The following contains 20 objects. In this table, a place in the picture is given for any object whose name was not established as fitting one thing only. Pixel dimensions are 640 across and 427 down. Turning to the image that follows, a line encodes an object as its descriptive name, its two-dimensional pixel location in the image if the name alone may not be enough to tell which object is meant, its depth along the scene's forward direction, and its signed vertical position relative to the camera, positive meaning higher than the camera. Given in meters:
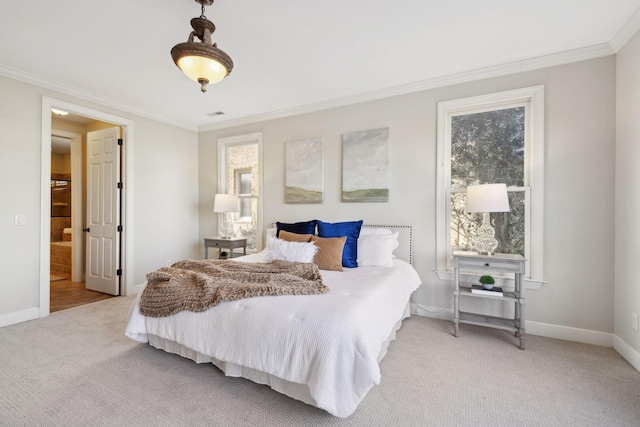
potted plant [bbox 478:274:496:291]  2.77 -0.64
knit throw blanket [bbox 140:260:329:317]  2.03 -0.54
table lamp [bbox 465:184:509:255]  2.64 +0.08
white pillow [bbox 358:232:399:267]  3.07 -0.39
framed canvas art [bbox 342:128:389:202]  3.55 +0.58
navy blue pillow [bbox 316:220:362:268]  3.07 -0.24
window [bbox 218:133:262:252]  4.57 +0.53
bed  1.54 -0.77
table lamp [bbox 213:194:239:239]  4.34 +0.12
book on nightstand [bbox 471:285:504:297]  2.65 -0.72
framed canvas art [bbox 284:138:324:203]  3.98 +0.57
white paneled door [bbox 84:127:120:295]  4.12 -0.03
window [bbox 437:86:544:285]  2.84 +0.50
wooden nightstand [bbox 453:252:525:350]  2.57 -0.71
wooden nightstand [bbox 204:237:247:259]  4.29 -0.48
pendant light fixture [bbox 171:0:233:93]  1.89 +1.02
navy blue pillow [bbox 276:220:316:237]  3.61 -0.20
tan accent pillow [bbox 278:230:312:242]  3.30 -0.29
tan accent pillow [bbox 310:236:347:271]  2.91 -0.42
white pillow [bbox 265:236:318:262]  3.02 -0.41
